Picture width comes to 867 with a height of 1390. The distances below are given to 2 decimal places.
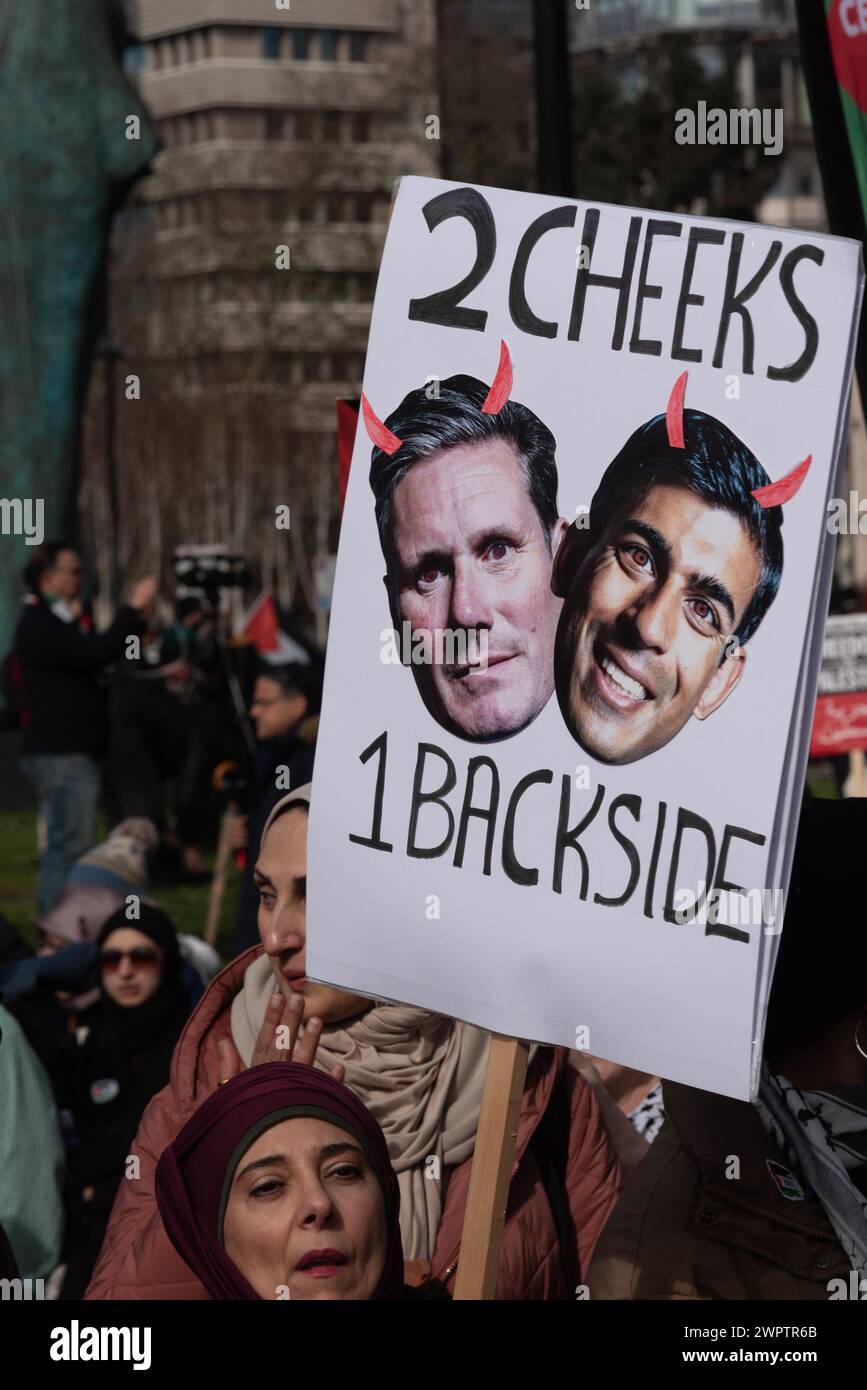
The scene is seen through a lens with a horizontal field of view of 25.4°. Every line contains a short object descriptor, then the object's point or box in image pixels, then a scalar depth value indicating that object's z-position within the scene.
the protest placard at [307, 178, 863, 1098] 2.02
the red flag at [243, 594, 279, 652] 10.71
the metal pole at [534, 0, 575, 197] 6.19
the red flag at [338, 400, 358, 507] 3.41
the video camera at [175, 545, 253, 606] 10.49
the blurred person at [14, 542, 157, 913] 8.30
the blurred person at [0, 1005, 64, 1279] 3.68
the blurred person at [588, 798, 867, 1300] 2.22
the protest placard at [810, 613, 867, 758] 8.84
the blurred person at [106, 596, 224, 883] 10.27
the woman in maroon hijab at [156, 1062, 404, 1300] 2.16
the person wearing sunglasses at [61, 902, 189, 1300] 4.20
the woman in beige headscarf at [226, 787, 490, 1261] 2.70
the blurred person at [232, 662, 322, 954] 6.12
